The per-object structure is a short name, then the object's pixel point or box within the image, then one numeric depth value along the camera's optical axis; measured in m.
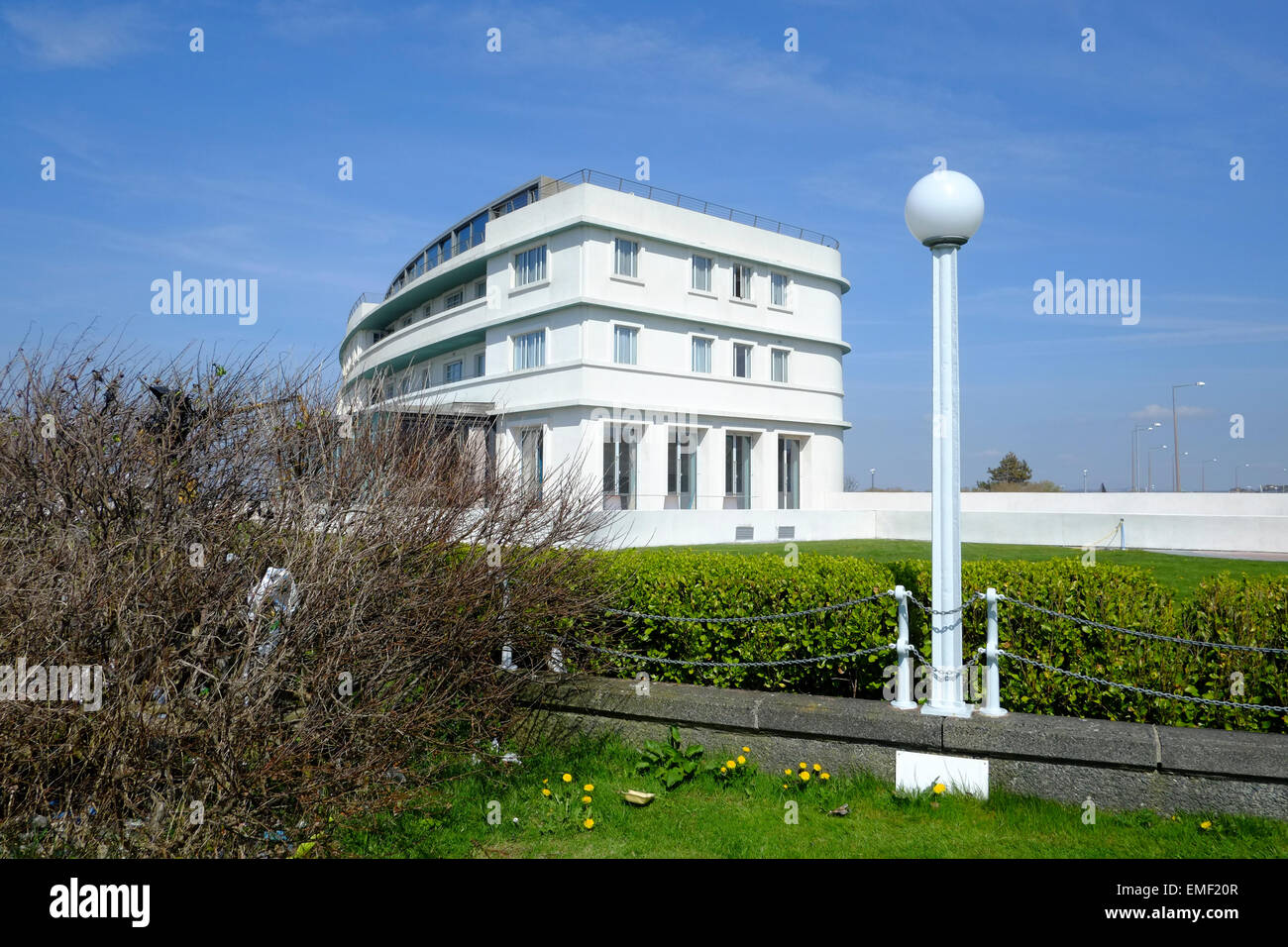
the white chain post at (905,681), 5.25
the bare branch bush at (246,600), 3.62
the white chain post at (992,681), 5.07
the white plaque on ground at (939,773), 4.88
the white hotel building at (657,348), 29.28
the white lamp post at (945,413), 5.18
